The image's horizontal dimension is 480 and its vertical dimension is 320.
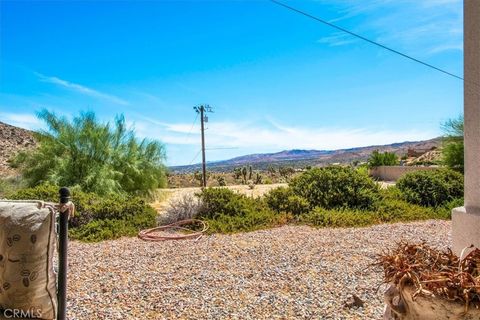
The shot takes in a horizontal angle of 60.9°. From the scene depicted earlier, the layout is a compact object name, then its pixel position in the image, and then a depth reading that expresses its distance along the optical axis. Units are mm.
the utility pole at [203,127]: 21808
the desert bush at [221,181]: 23881
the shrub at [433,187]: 9656
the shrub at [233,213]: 7566
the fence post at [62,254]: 1864
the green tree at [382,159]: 25766
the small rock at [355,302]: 3359
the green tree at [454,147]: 14891
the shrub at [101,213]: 7402
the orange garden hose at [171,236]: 6621
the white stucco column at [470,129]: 3533
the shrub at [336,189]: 9117
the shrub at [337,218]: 7723
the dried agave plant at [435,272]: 1349
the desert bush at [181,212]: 8195
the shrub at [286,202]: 8609
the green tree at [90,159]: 10734
